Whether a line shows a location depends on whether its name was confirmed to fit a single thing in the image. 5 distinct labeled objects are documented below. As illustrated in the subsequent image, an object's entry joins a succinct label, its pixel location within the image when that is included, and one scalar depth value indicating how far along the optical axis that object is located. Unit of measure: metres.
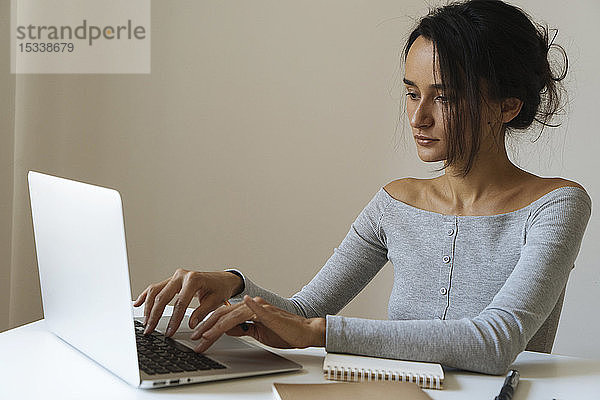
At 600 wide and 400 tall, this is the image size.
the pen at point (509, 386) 0.86
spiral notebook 0.91
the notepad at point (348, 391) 0.82
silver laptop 0.82
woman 1.01
